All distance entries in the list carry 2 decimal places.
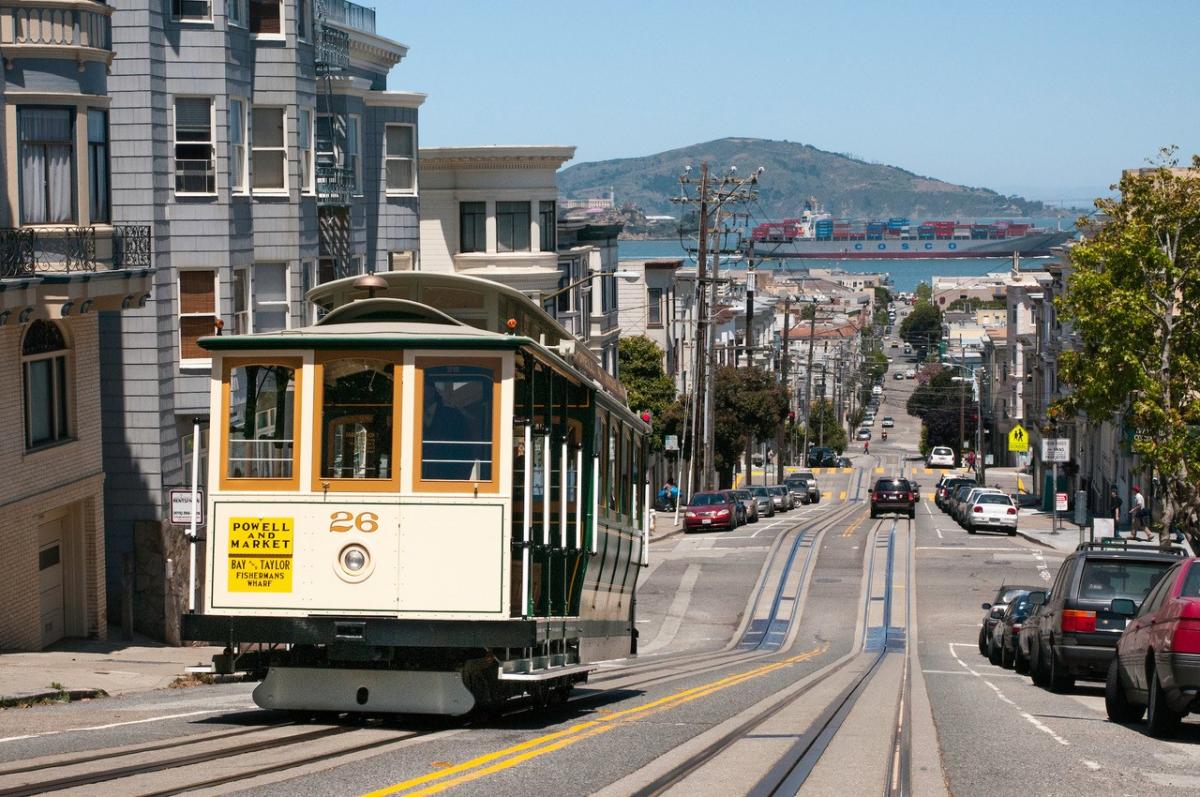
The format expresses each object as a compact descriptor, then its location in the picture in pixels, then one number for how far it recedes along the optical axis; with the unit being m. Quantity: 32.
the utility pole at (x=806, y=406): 115.30
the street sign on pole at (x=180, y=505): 19.23
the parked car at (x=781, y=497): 68.45
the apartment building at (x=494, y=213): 49.59
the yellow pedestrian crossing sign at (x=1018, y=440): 65.12
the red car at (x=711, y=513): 53.81
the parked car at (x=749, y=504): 58.12
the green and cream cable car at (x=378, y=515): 12.41
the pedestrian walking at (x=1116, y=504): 54.68
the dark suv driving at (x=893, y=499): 62.25
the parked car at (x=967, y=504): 55.88
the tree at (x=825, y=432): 133.62
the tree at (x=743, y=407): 80.12
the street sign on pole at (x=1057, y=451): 51.84
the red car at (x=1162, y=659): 12.56
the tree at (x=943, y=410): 134.62
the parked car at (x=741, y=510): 56.16
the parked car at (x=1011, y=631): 24.02
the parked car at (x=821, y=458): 118.75
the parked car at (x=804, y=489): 77.56
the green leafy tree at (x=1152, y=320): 30.69
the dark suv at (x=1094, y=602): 18.19
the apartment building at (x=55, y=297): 22.45
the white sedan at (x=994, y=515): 54.31
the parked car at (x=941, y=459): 116.31
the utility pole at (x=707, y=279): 62.41
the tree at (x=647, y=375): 74.62
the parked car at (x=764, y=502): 63.88
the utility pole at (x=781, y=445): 89.24
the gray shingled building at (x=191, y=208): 27.45
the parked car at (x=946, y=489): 69.56
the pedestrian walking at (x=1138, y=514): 44.22
